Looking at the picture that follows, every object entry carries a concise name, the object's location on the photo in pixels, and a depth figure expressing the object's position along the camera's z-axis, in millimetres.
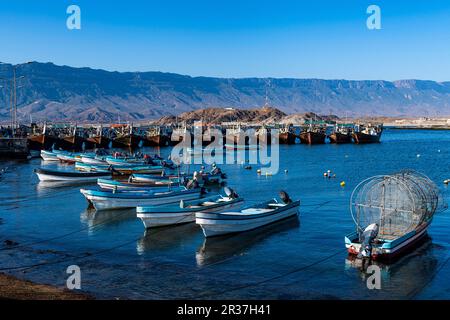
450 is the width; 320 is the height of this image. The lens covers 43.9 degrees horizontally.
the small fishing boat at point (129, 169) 52062
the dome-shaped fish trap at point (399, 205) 23406
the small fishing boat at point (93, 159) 58831
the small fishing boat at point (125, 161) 56281
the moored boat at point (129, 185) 37500
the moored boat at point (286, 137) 112812
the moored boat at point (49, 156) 69181
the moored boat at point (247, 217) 25344
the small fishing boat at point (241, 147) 92000
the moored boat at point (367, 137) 114688
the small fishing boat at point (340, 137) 114875
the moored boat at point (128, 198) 32406
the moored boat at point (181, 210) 27250
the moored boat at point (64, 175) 46031
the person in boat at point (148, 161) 55844
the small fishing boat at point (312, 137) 112562
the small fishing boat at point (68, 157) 66312
